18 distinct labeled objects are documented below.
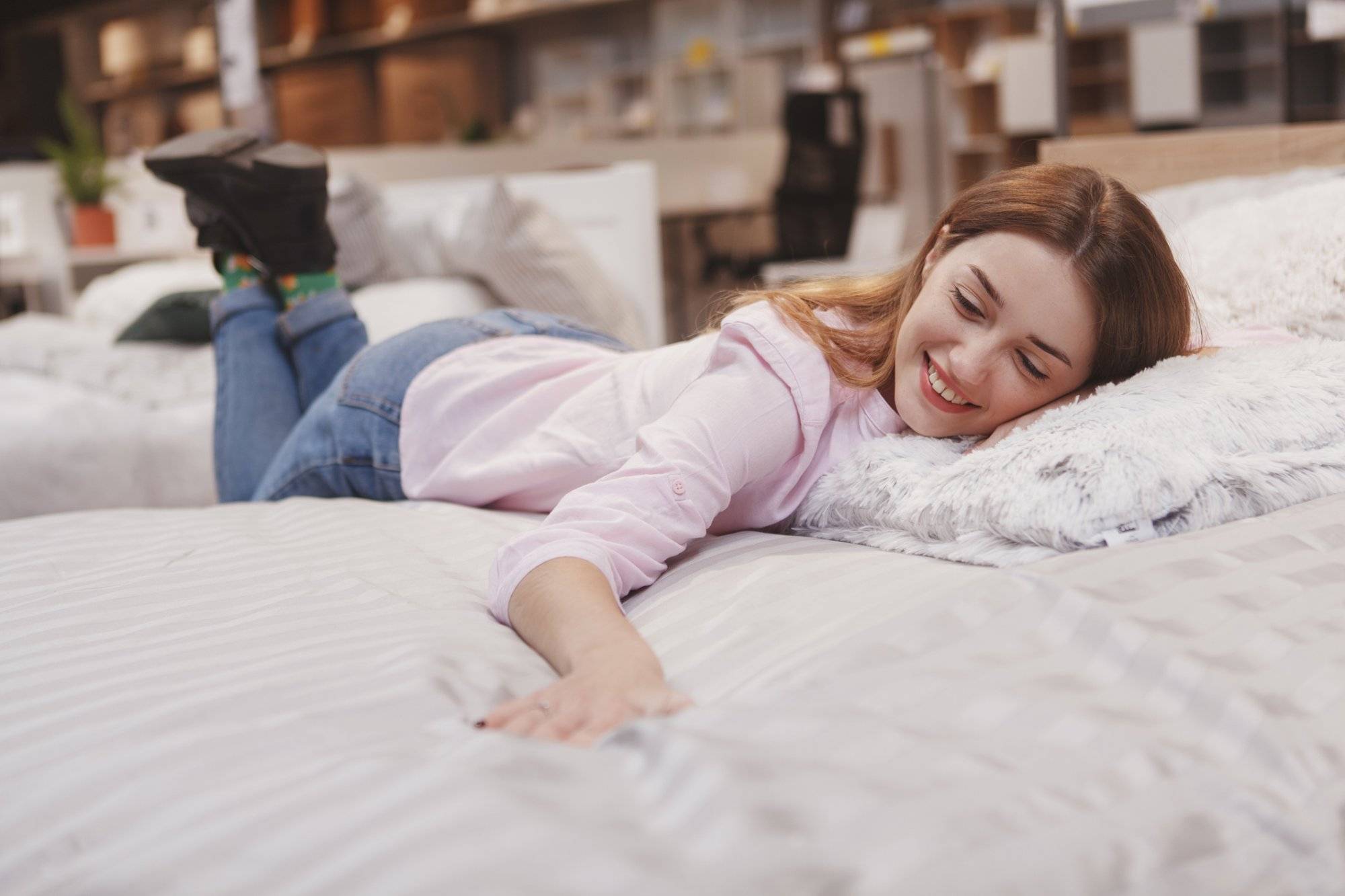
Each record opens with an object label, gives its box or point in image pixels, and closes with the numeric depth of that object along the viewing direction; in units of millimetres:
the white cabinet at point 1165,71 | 7219
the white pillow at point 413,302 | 2568
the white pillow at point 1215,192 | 1615
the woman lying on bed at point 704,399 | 929
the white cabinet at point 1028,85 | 7348
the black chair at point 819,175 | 5879
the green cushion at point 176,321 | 2762
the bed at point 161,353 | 2066
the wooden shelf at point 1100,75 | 8398
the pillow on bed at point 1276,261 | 1319
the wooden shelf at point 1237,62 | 7949
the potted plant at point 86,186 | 4578
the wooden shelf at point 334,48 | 8675
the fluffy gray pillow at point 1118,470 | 925
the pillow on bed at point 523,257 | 2855
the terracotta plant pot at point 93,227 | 4629
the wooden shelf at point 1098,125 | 8289
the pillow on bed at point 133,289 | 3467
